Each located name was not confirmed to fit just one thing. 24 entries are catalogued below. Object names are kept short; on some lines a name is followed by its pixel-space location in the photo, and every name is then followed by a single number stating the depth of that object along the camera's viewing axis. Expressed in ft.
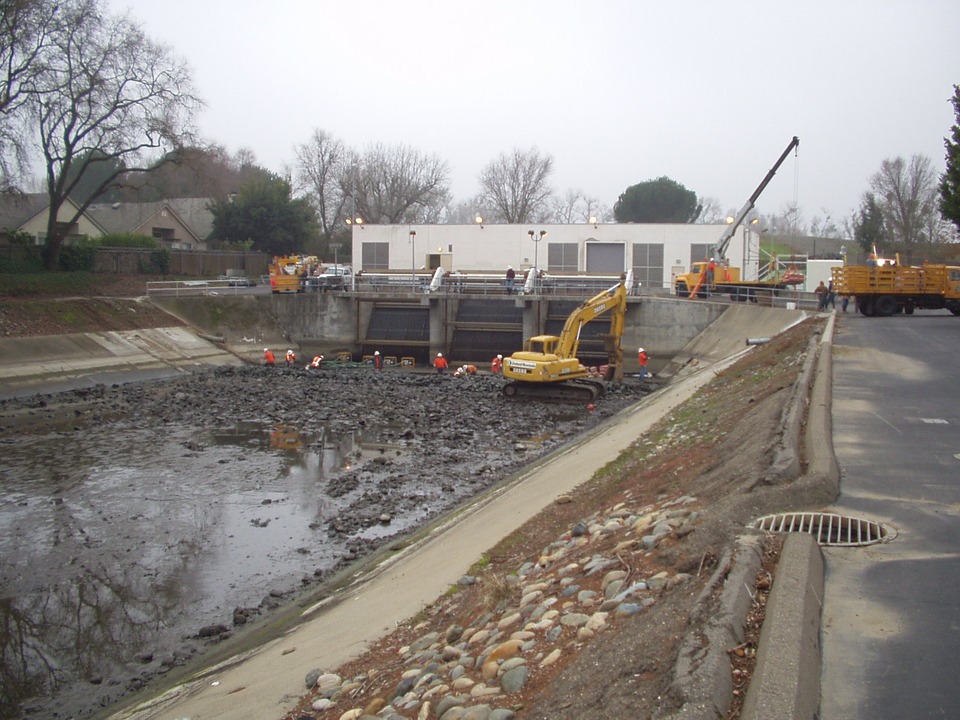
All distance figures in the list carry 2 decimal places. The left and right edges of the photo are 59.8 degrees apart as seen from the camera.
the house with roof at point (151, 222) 233.96
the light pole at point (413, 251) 184.96
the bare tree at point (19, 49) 118.83
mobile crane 136.36
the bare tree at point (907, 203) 252.62
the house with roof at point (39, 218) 188.86
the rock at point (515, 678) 19.36
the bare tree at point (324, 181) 290.97
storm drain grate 25.18
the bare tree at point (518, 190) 314.76
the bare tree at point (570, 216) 401.98
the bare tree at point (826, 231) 393.33
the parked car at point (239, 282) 168.96
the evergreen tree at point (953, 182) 101.65
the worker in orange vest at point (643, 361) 119.85
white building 172.65
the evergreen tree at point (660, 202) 293.84
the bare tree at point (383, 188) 296.10
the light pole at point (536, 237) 173.37
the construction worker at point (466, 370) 126.52
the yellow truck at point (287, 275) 157.17
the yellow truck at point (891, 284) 109.70
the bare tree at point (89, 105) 130.31
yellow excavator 99.86
